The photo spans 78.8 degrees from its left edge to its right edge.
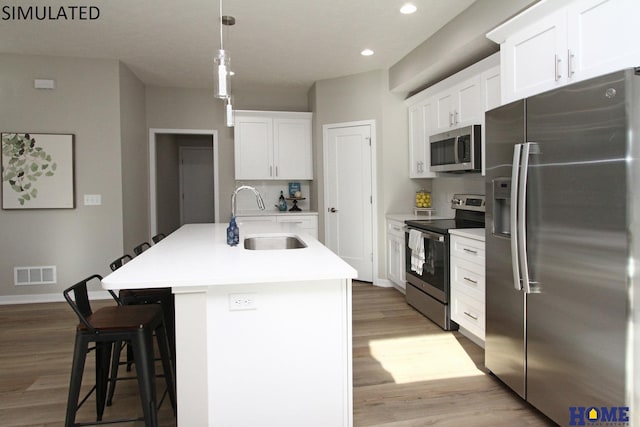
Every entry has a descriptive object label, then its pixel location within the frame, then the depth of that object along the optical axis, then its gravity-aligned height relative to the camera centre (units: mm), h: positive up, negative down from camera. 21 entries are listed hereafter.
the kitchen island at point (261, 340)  1606 -597
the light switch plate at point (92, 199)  4453 +60
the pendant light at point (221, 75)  2117 +695
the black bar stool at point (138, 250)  2683 -322
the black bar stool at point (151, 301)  2277 -612
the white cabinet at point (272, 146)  5562 +815
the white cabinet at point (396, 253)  4387 -615
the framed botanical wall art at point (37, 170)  4270 +388
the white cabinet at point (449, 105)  3162 +901
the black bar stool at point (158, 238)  3395 -304
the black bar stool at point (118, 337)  1687 -585
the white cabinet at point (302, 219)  5391 -242
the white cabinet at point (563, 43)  1792 +828
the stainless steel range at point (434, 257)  3336 -520
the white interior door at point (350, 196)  5035 +70
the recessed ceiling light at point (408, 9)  3170 +1590
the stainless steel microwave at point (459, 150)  3334 +454
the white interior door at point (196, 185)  7566 +353
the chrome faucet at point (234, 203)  2634 -3
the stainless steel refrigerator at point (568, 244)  1554 -214
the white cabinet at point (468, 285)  2824 -658
